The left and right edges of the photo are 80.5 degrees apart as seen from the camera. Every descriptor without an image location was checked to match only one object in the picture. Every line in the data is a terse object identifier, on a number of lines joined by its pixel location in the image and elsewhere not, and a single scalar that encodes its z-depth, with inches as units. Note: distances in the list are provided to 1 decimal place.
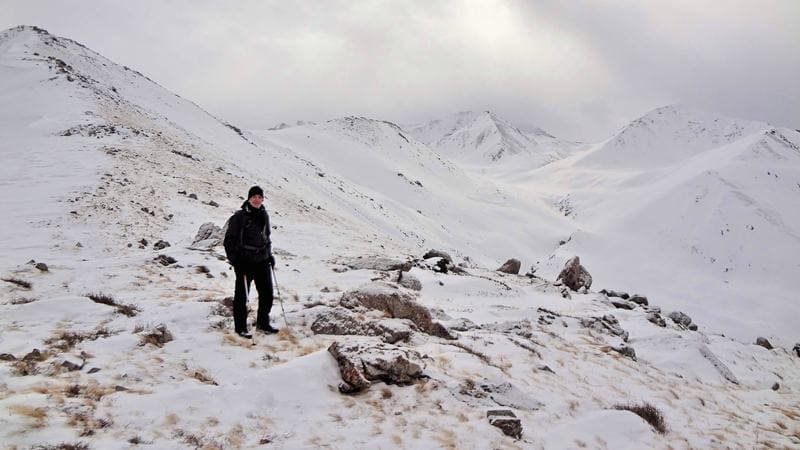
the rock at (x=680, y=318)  880.1
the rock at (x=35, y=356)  252.0
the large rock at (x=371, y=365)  270.5
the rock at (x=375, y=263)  679.7
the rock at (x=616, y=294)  998.9
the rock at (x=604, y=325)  573.0
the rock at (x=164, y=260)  496.7
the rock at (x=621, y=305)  838.5
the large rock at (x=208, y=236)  647.8
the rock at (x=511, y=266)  1102.4
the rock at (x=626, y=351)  490.6
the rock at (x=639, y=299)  988.7
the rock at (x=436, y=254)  918.4
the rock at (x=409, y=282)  632.4
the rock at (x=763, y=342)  929.5
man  328.8
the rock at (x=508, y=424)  252.2
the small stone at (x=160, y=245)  611.7
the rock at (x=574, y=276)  973.2
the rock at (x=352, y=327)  358.3
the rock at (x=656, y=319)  722.8
